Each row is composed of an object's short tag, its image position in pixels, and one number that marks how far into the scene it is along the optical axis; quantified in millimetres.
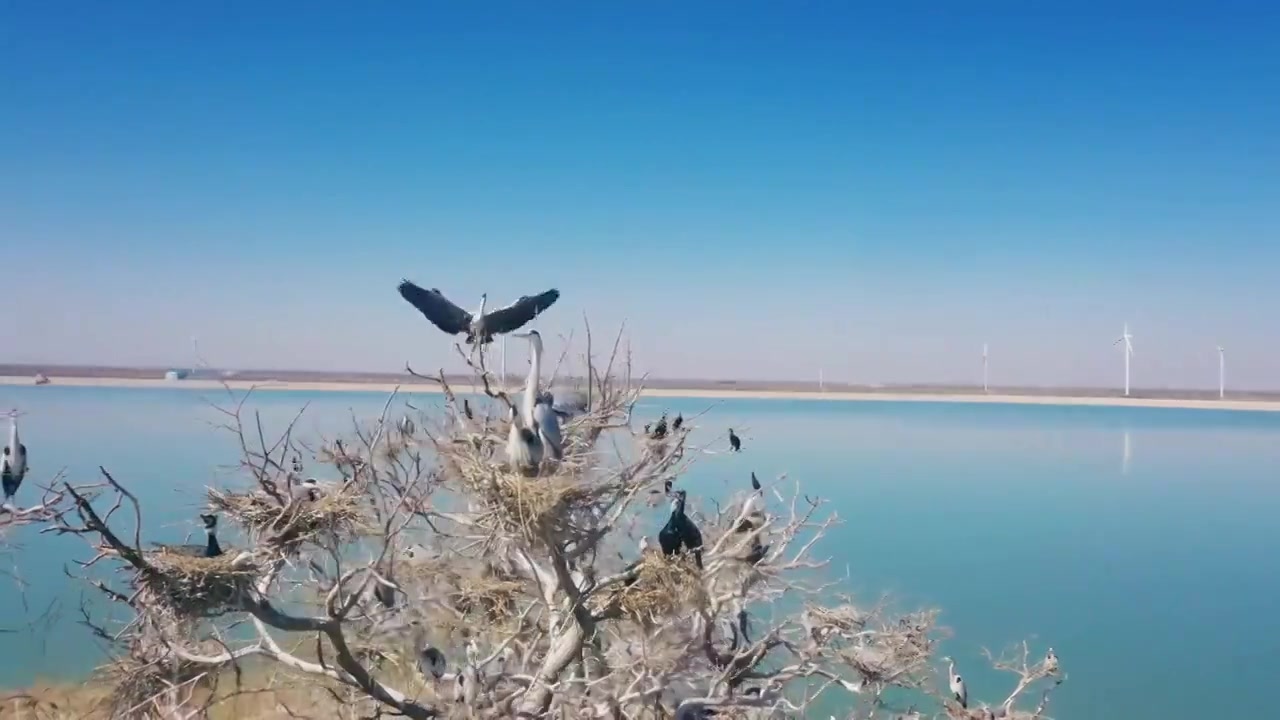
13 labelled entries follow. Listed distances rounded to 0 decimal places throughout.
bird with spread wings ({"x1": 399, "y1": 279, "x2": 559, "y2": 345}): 6027
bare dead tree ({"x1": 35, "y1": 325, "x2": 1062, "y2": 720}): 4793
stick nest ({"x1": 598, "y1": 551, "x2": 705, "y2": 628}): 5535
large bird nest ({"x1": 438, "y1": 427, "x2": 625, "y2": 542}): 4766
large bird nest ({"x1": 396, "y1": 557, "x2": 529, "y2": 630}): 6980
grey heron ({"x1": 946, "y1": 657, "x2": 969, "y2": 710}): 9518
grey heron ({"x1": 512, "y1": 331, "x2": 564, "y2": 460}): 5266
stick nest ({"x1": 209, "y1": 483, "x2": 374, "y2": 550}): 4801
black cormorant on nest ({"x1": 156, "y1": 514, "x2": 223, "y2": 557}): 4672
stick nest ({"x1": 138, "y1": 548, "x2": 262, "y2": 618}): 4352
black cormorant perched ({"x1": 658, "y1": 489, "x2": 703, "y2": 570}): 5777
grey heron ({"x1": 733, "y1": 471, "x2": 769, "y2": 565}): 6746
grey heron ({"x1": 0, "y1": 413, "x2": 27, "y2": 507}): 7410
